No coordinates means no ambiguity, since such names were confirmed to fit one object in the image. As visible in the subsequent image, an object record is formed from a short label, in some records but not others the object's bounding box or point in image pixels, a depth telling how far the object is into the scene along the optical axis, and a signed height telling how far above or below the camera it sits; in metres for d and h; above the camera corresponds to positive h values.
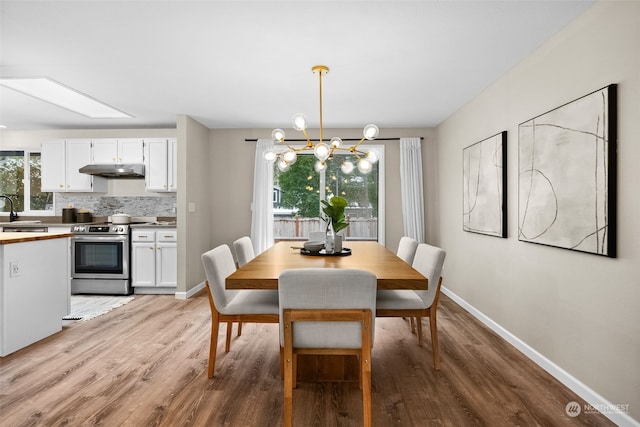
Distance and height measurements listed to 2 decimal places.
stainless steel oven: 4.88 -0.64
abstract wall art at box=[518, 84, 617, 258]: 2.04 +0.22
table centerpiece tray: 3.03 -0.36
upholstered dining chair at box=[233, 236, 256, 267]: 3.36 -0.39
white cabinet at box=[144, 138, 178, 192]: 5.19 +0.68
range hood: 5.10 +0.56
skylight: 3.64 +1.28
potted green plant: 2.97 -0.10
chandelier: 3.02 +0.51
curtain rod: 5.49 +1.05
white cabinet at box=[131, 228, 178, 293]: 4.91 -0.65
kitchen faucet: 5.47 -0.08
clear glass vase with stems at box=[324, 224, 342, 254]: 3.09 -0.29
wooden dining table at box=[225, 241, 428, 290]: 2.08 -0.38
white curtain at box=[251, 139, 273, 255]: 5.45 +0.13
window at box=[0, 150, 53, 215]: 5.71 +0.40
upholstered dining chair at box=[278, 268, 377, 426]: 1.84 -0.52
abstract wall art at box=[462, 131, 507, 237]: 3.33 +0.23
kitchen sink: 5.04 -0.19
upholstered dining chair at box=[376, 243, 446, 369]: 2.55 -0.66
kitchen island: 2.93 -0.68
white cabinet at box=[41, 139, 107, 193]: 5.30 +0.64
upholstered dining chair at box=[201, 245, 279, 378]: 2.44 -0.66
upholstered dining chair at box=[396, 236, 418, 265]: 3.34 -0.37
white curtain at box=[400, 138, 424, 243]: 5.39 +0.33
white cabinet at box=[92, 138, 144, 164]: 5.22 +0.84
